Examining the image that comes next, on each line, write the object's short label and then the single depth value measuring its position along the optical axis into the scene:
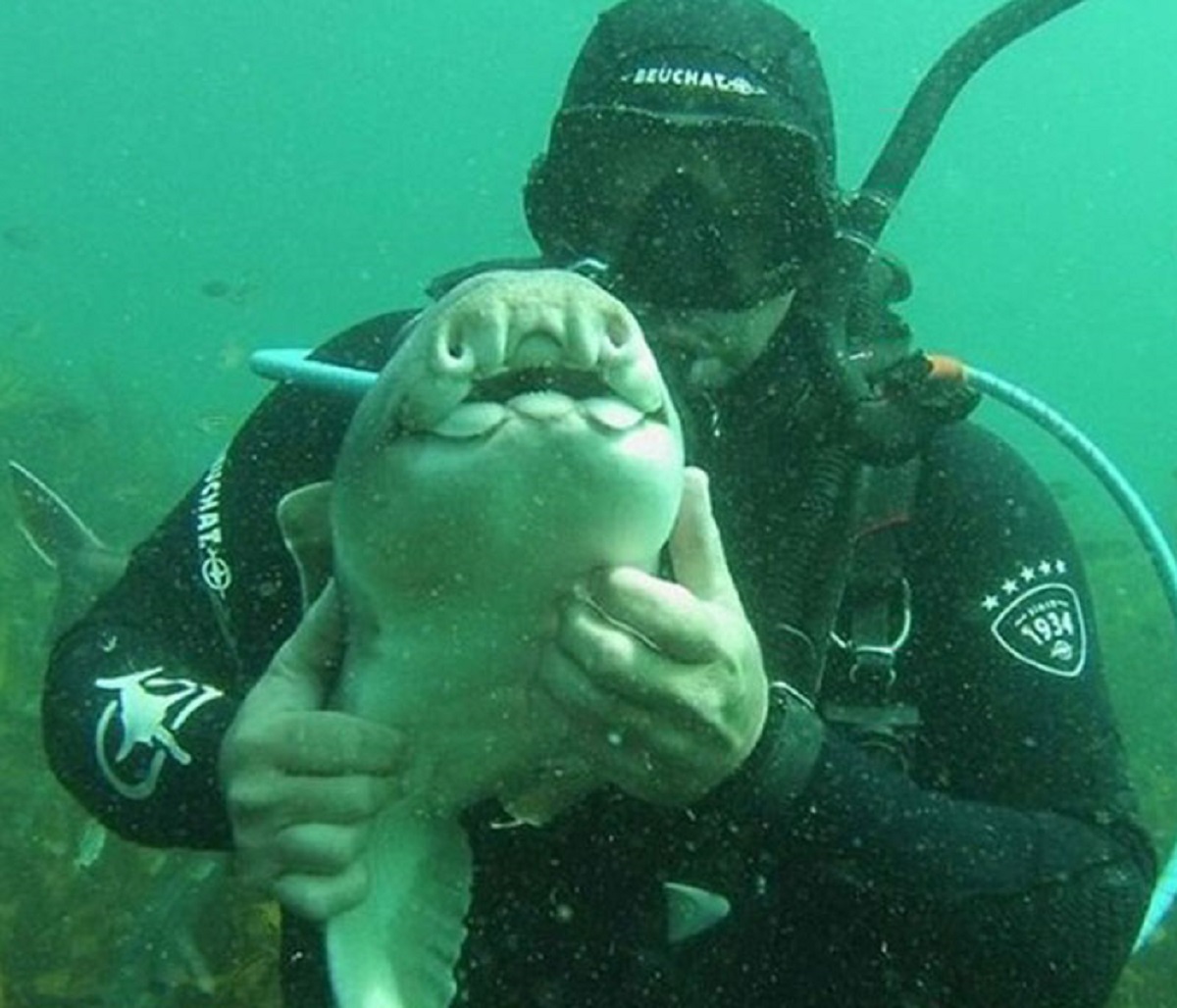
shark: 0.50
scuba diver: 0.63
